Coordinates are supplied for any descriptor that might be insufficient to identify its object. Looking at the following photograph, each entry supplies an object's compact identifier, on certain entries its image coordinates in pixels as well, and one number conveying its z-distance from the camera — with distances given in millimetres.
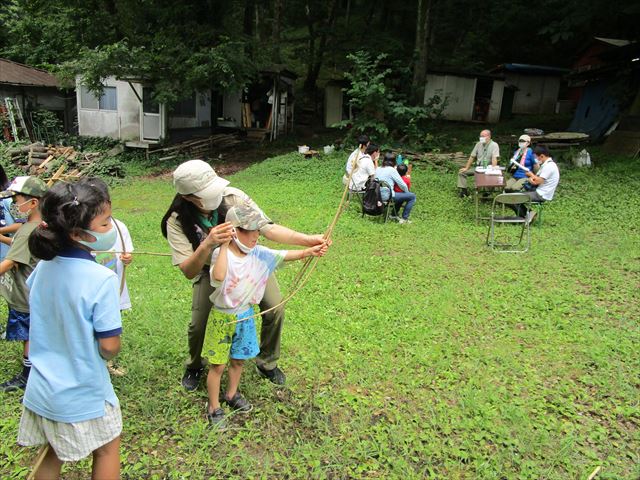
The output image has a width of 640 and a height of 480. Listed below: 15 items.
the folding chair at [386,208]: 8492
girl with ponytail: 1955
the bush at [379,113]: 14922
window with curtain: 18234
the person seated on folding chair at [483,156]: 9820
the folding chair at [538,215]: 8117
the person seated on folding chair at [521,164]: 8727
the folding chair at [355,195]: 9087
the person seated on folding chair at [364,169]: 9000
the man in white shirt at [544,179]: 7867
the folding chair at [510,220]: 7113
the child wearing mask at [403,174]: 8695
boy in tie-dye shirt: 2801
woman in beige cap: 2768
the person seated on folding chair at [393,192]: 8492
